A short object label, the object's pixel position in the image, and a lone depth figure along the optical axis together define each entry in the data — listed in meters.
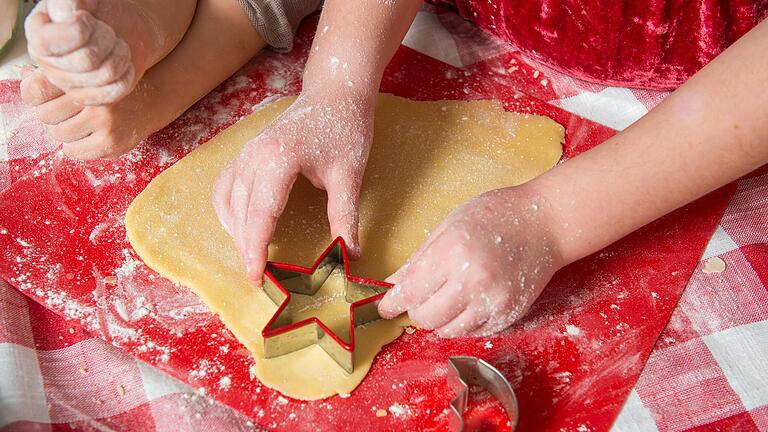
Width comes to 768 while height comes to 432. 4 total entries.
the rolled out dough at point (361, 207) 0.91
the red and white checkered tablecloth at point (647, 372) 0.89
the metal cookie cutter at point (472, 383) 0.83
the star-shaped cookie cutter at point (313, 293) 0.87
